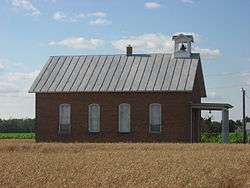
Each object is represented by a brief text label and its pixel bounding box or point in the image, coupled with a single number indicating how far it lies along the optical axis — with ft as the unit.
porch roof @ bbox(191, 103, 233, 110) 144.66
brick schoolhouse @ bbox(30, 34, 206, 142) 145.48
